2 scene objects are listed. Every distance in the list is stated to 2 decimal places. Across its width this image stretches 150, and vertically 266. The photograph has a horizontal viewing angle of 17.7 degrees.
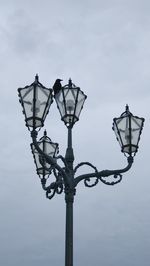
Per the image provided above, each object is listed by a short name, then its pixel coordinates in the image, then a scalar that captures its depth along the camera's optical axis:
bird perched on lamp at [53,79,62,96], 8.06
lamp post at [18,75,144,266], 7.34
